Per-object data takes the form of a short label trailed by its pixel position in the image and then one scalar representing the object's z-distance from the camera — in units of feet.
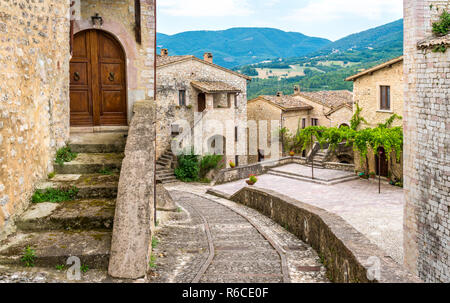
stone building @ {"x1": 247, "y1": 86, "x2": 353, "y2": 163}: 123.24
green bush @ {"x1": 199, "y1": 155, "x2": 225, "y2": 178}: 104.27
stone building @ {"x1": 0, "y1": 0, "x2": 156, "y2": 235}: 20.11
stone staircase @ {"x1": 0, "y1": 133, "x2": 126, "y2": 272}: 18.56
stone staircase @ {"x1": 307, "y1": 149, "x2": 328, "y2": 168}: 95.62
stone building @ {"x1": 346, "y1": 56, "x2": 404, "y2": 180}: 75.05
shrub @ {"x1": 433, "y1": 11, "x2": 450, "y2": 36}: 34.19
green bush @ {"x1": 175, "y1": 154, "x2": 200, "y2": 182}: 100.58
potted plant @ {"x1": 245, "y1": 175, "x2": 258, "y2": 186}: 75.01
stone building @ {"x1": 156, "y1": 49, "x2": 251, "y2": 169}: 104.01
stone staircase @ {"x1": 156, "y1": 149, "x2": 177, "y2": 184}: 97.81
